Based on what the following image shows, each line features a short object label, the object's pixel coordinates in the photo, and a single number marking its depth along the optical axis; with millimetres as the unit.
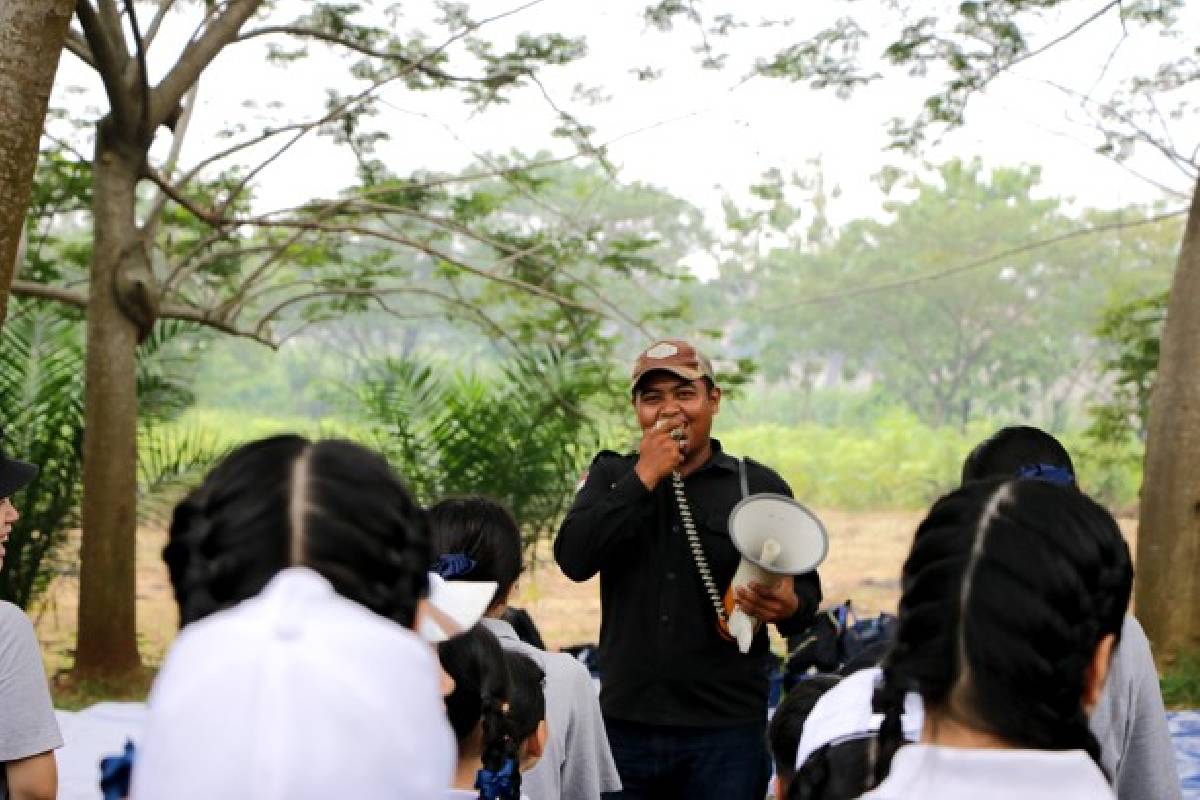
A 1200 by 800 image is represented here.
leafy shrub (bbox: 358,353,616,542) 8984
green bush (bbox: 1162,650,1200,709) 7520
